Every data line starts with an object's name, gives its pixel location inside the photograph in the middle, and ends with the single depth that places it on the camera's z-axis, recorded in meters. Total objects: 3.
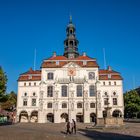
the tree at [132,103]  47.52
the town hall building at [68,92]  44.08
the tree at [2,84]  28.11
